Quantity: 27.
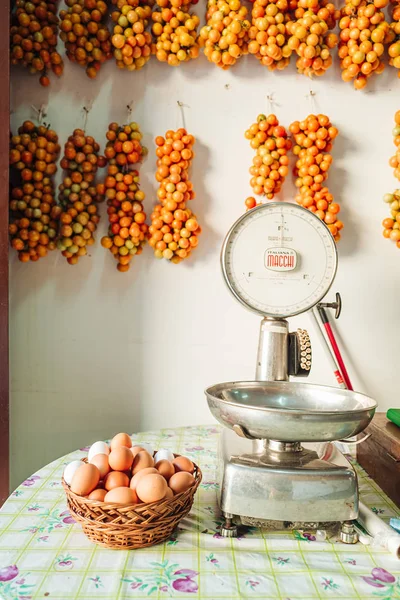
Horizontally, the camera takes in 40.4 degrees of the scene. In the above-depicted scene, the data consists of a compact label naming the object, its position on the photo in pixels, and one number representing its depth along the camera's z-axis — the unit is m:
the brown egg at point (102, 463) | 1.04
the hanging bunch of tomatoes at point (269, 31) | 1.72
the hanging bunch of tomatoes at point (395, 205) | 1.81
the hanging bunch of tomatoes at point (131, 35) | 1.74
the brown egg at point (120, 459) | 1.04
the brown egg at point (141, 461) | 1.06
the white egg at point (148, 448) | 1.19
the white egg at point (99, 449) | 1.12
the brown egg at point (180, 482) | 1.03
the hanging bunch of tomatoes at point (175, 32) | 1.76
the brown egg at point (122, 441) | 1.14
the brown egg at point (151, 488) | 0.96
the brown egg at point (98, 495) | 0.97
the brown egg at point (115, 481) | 1.00
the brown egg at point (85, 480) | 0.99
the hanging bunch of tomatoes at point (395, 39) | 1.75
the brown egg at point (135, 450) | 1.11
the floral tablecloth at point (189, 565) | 0.86
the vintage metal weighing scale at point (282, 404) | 1.00
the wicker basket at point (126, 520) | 0.94
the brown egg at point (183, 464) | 1.12
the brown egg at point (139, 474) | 1.00
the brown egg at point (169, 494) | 0.99
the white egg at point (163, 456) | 1.14
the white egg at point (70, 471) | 1.06
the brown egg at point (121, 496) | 0.95
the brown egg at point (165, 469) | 1.07
